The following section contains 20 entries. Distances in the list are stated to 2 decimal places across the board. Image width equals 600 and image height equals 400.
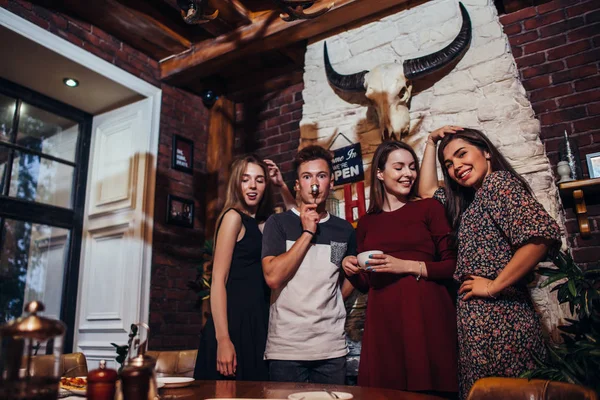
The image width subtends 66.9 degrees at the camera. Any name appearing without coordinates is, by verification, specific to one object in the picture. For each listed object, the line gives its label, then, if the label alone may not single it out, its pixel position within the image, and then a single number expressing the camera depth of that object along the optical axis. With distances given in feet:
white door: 11.36
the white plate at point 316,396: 3.18
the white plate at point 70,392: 3.66
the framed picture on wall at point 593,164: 8.66
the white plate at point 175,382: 4.16
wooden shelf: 8.23
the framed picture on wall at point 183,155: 12.84
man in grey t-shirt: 6.12
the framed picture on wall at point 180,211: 12.40
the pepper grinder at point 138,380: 2.46
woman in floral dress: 5.40
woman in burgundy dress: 5.88
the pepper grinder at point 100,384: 2.56
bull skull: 9.28
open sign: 10.54
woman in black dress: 6.55
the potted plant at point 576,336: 5.59
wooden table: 3.58
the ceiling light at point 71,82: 11.48
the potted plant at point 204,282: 11.60
